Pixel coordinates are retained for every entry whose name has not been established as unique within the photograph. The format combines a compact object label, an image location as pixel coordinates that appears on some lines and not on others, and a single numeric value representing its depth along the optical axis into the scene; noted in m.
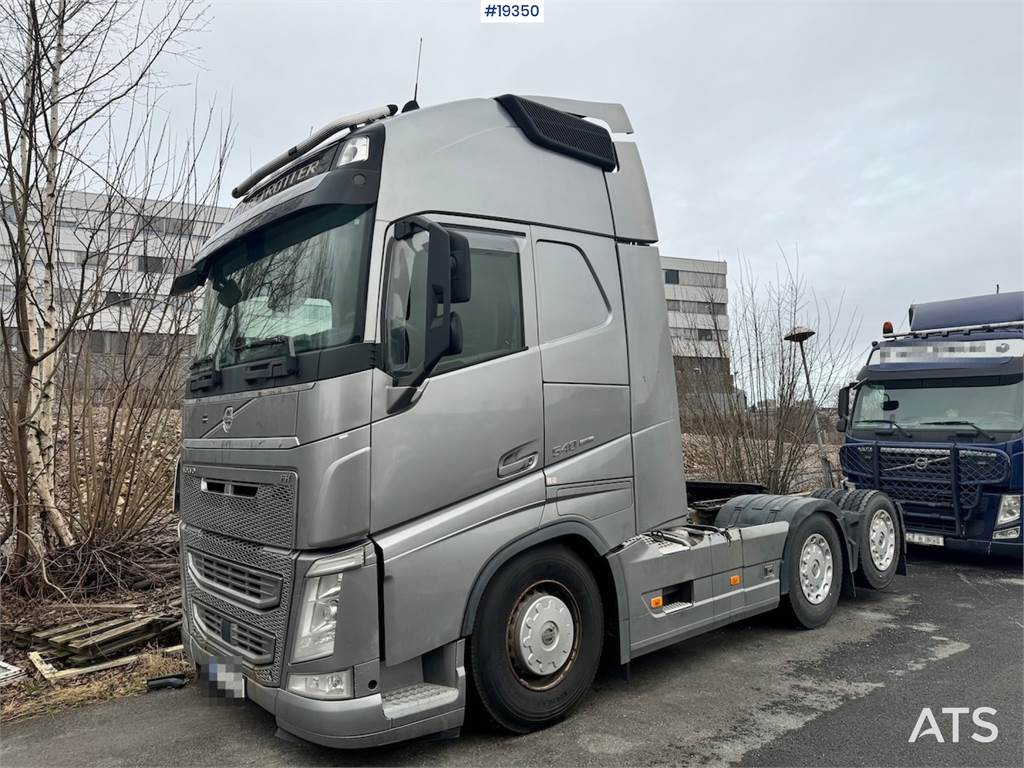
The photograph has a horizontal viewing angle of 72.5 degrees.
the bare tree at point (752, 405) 10.86
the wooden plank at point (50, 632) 5.13
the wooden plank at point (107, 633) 4.91
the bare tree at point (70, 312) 5.87
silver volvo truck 3.23
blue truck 7.35
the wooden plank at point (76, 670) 4.67
